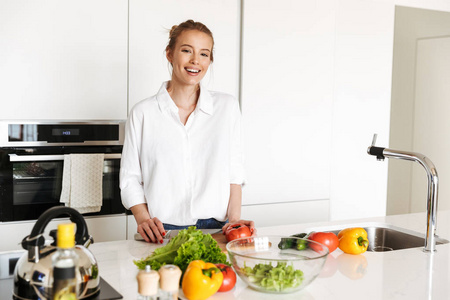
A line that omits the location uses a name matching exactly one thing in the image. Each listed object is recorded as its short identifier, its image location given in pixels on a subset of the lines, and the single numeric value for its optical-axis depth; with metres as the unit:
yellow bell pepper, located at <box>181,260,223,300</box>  1.35
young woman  2.19
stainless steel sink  2.26
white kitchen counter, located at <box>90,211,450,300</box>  1.48
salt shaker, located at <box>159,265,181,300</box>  1.18
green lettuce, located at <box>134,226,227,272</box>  1.48
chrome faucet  1.94
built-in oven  2.82
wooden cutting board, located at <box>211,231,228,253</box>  1.86
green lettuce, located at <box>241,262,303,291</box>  1.41
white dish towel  2.94
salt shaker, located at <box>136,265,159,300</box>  1.14
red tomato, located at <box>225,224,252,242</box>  1.82
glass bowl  1.42
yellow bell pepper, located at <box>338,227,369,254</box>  1.88
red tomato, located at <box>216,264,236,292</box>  1.45
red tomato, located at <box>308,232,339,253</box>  1.85
